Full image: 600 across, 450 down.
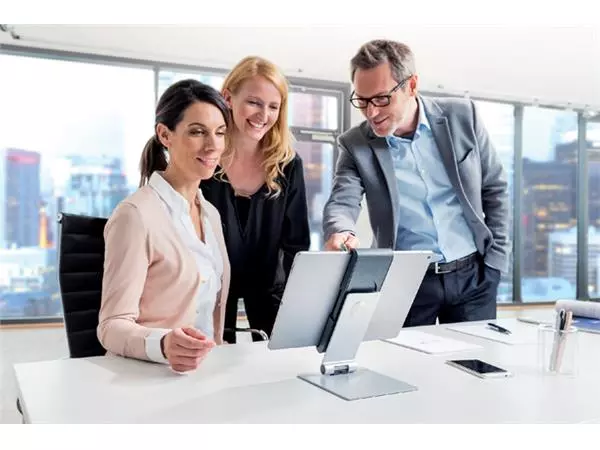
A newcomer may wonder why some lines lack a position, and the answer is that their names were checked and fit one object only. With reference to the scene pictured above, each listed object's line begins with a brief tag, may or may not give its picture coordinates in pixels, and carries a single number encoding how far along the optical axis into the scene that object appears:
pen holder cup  1.15
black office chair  1.48
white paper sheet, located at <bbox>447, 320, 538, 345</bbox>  1.45
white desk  0.89
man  1.82
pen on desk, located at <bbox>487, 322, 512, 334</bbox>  1.53
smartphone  1.11
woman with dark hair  1.25
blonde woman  1.84
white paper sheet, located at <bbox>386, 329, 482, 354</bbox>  1.33
